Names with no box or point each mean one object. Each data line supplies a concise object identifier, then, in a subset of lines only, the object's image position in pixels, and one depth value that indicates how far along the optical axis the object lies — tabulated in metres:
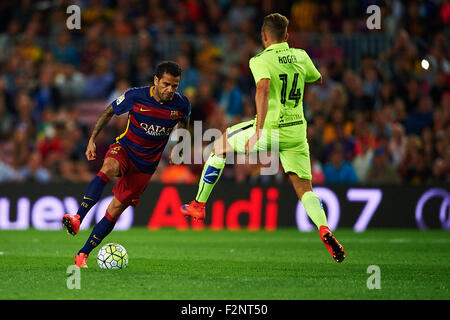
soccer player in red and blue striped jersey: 17.34
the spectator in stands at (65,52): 37.90
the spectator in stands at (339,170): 31.67
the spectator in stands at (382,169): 31.44
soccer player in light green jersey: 16.67
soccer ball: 17.37
